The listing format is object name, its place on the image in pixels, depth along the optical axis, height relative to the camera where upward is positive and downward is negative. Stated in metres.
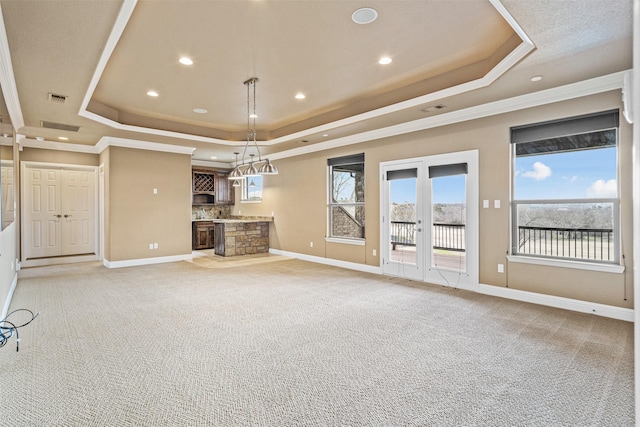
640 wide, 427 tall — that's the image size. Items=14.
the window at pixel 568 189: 3.74 +0.26
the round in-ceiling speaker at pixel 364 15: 2.83 +1.75
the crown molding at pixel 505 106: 3.61 +1.40
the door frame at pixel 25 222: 6.78 -0.19
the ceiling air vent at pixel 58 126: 5.47 +1.51
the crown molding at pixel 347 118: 2.61 +1.50
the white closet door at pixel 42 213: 6.90 +0.00
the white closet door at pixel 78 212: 7.36 +0.02
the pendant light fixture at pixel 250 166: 4.56 +0.81
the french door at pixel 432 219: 4.84 -0.13
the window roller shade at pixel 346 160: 6.52 +1.06
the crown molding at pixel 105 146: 6.58 +1.44
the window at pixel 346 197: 6.60 +0.31
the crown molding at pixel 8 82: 2.87 +1.47
